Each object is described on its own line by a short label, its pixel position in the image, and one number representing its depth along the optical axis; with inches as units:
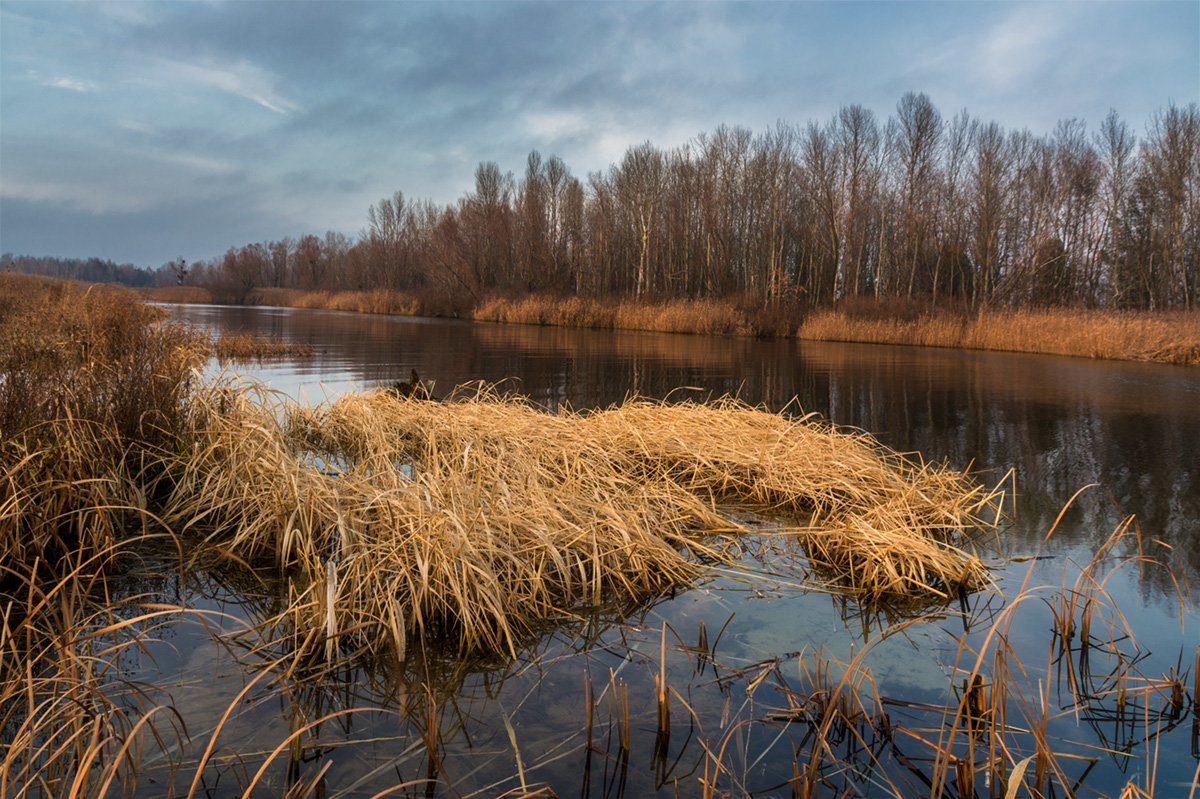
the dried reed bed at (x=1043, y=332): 689.6
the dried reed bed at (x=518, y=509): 106.6
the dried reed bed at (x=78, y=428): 118.0
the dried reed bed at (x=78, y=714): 64.0
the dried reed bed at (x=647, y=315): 1056.2
